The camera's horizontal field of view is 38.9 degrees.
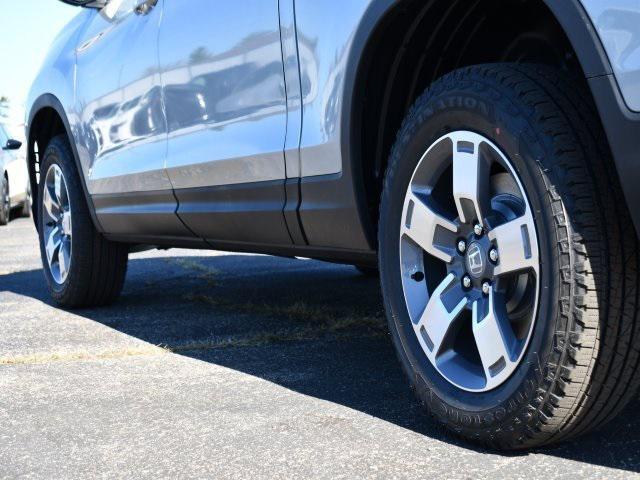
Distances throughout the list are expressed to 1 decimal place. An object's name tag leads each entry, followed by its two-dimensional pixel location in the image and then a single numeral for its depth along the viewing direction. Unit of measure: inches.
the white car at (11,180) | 512.1
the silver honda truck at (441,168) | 70.8
